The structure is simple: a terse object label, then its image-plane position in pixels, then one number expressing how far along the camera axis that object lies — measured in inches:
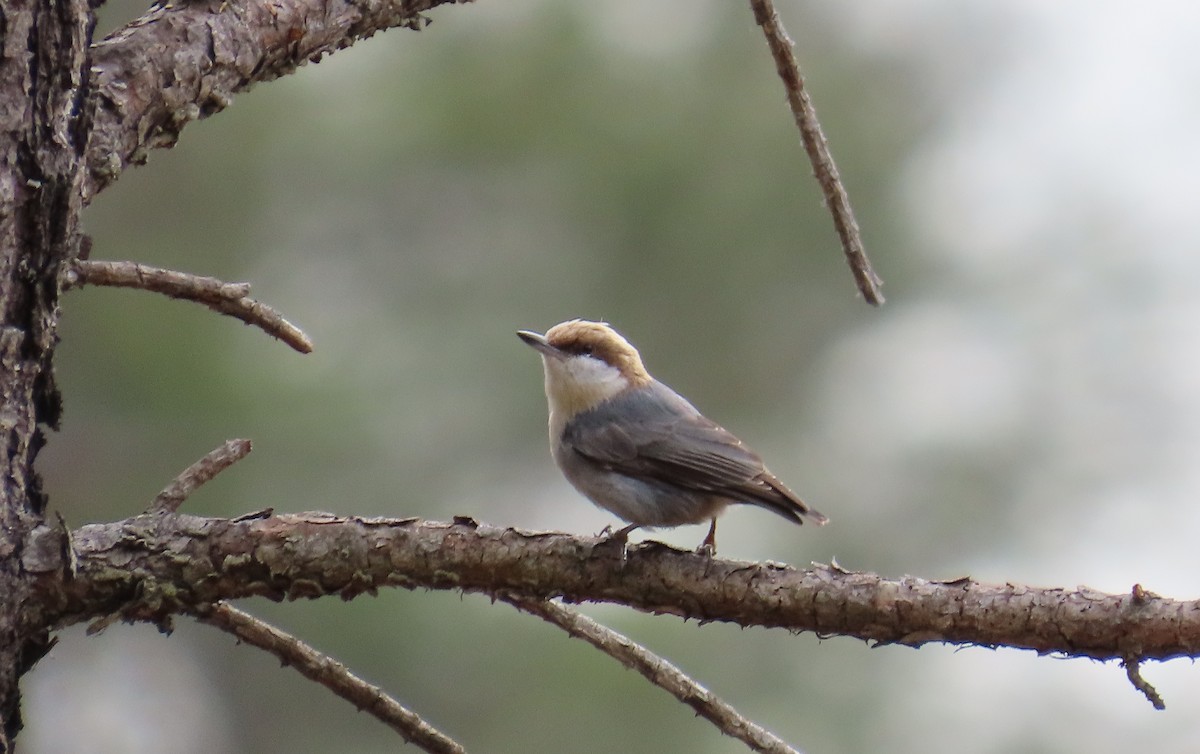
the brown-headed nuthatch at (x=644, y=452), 248.2
